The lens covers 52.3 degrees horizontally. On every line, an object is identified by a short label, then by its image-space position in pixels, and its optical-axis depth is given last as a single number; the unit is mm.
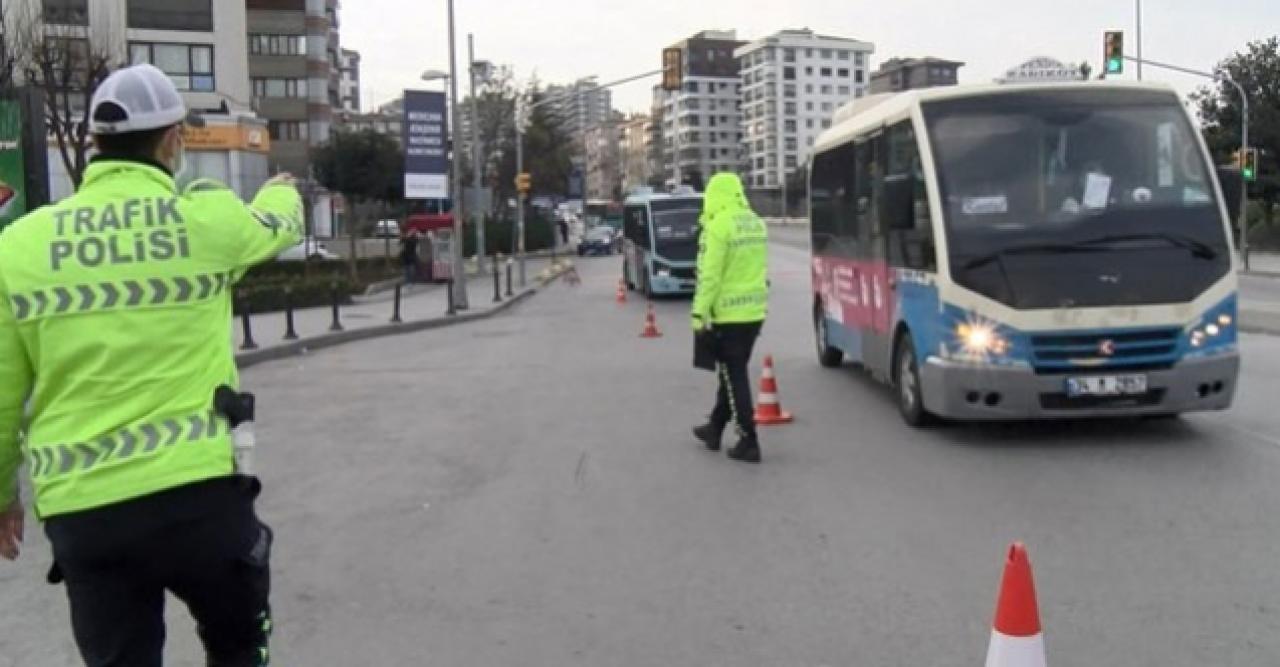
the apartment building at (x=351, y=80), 159625
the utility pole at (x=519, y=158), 42100
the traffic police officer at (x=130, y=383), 2955
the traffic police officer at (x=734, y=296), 9117
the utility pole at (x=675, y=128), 151925
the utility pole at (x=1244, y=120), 39094
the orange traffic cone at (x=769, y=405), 10992
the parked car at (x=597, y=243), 71938
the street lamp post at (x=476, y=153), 41319
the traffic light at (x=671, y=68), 36656
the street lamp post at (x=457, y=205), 28250
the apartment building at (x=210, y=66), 48312
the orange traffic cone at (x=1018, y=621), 3840
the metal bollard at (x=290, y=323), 20250
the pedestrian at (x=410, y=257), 38328
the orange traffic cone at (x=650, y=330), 20688
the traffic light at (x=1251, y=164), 40538
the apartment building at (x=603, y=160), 160250
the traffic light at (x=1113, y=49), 32156
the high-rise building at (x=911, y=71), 79500
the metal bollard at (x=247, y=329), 18703
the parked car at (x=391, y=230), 80731
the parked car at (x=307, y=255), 41788
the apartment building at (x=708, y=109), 169125
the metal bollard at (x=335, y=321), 21922
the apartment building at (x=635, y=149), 167625
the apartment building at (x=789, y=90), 167875
